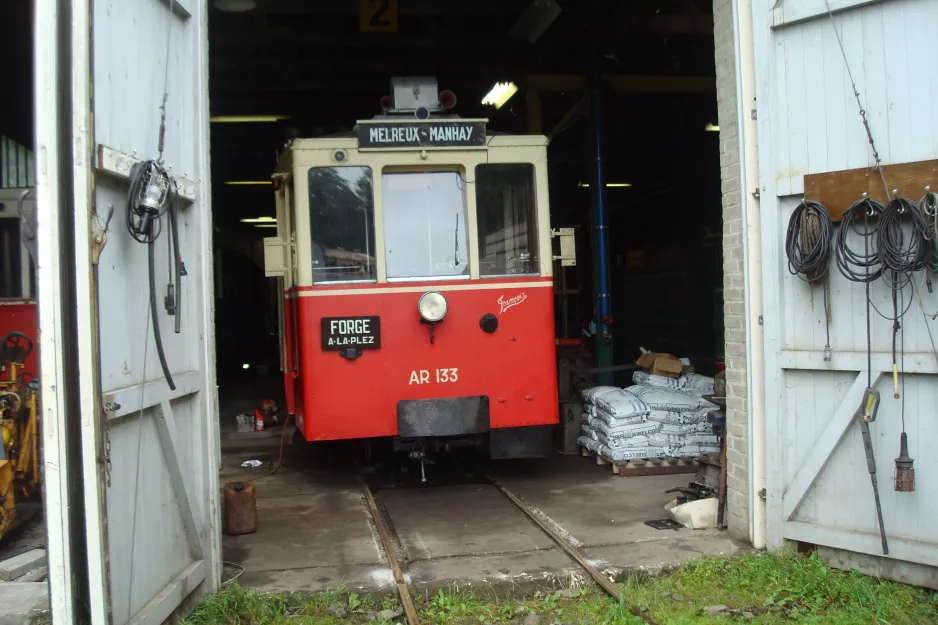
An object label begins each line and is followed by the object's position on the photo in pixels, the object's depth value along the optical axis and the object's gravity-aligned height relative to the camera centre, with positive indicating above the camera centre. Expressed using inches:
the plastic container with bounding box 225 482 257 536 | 231.1 -52.3
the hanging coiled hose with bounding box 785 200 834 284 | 181.3 +14.7
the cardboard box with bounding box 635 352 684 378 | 350.1 -23.4
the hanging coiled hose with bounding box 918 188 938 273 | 165.6 +16.1
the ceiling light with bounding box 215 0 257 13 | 366.9 +144.3
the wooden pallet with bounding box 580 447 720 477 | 299.4 -57.0
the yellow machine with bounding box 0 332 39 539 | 223.5 -32.0
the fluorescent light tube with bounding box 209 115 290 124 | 550.3 +141.5
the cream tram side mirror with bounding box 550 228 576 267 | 269.6 +22.5
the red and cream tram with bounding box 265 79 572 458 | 261.4 +11.1
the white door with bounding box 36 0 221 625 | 126.0 +0.3
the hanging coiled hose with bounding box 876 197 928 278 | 168.2 +12.9
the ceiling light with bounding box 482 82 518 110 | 492.5 +138.5
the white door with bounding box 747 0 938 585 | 173.5 -0.6
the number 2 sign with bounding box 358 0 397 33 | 394.0 +147.2
